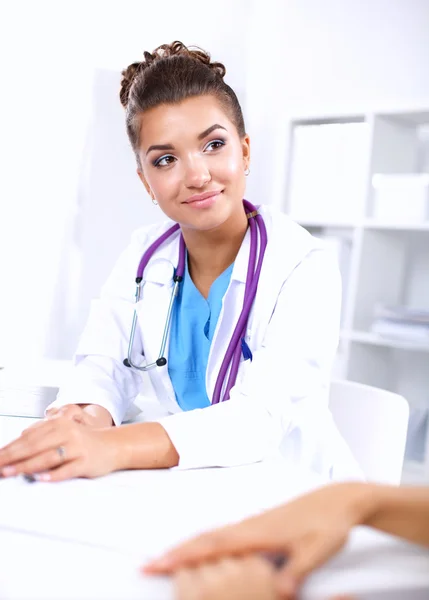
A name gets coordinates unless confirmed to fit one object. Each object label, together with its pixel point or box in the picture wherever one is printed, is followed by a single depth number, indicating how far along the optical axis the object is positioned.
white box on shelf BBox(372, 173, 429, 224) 2.85
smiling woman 1.14
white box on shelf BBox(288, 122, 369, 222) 3.09
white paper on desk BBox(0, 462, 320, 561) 0.74
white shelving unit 2.99
